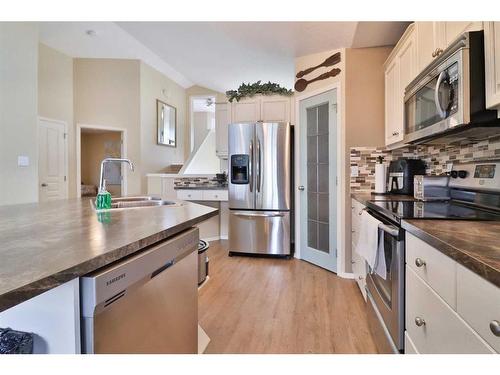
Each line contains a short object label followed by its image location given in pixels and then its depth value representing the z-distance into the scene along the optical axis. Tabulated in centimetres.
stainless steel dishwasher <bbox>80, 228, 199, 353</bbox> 74
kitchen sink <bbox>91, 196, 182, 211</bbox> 206
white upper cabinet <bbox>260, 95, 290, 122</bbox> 397
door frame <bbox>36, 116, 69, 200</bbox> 530
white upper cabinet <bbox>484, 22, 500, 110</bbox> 126
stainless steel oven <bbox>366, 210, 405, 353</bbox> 138
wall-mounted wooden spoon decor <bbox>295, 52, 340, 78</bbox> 324
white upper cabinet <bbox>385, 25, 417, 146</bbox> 223
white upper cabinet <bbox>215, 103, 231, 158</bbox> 446
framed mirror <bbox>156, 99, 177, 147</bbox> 641
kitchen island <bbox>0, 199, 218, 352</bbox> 58
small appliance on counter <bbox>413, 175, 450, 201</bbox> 208
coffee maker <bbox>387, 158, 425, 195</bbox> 267
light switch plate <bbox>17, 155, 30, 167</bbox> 354
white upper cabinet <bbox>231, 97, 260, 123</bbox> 411
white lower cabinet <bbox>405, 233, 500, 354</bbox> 73
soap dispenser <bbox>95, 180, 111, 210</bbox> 169
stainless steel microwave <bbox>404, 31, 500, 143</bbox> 137
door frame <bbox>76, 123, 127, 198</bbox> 554
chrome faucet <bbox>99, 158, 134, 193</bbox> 178
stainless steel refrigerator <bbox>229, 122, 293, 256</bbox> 374
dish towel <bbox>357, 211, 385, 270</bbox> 168
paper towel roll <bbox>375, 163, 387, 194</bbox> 293
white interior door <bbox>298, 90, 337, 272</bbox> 331
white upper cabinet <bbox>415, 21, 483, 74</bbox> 153
